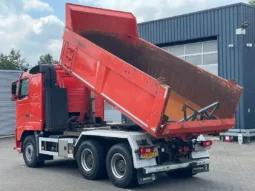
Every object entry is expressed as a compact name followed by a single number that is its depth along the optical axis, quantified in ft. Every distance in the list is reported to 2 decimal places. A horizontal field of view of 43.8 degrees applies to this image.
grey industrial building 46.38
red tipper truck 21.59
